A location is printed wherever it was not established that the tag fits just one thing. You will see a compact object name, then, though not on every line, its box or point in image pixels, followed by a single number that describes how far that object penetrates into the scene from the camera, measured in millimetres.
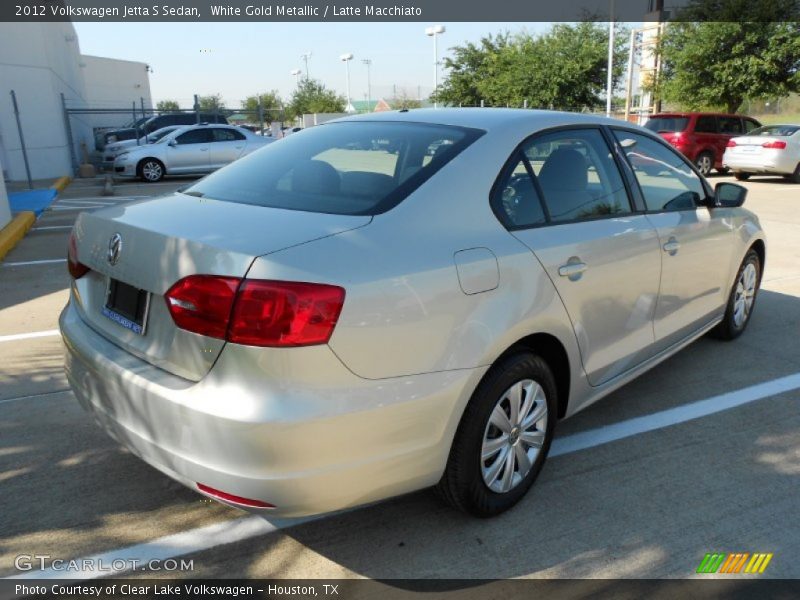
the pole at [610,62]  29047
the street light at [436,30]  48219
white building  16422
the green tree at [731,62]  22562
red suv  17562
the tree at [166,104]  67662
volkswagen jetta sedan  2098
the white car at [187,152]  17500
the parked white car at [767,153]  16594
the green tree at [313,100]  60844
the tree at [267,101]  69700
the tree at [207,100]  59906
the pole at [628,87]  28634
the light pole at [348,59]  68438
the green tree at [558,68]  32750
